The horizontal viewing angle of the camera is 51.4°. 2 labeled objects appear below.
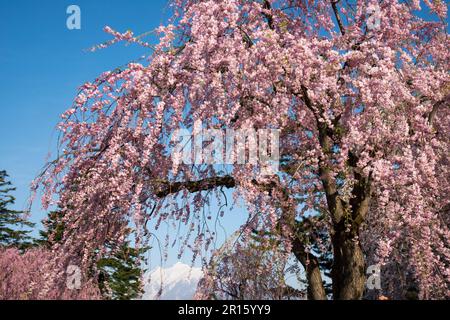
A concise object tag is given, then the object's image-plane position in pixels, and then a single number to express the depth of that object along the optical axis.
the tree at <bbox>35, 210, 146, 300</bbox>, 32.28
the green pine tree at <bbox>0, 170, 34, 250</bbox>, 33.88
